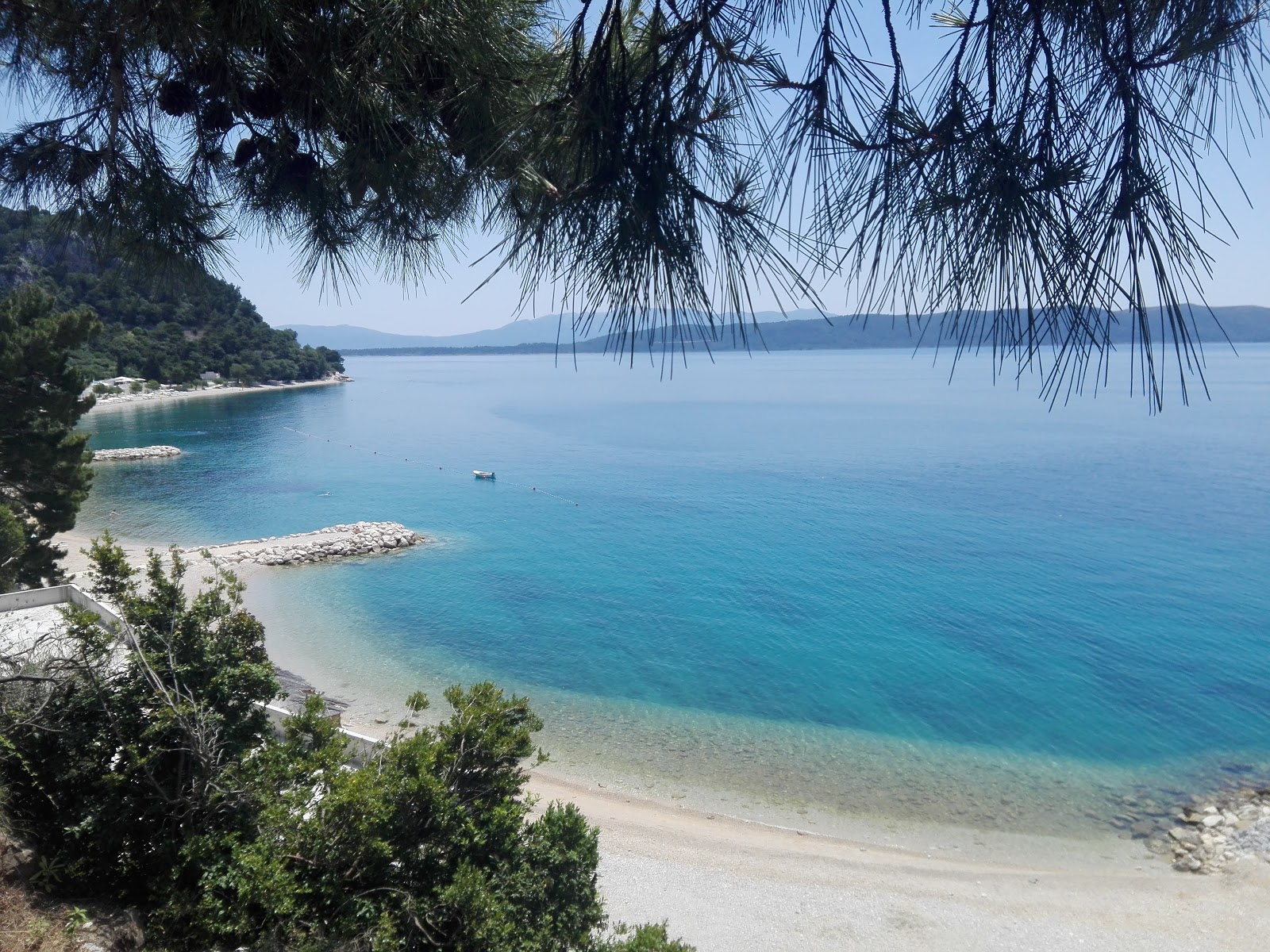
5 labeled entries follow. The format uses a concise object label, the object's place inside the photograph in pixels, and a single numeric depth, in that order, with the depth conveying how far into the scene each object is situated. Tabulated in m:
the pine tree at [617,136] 1.39
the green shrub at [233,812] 4.20
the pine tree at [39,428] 12.22
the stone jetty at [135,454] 36.91
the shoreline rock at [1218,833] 9.71
